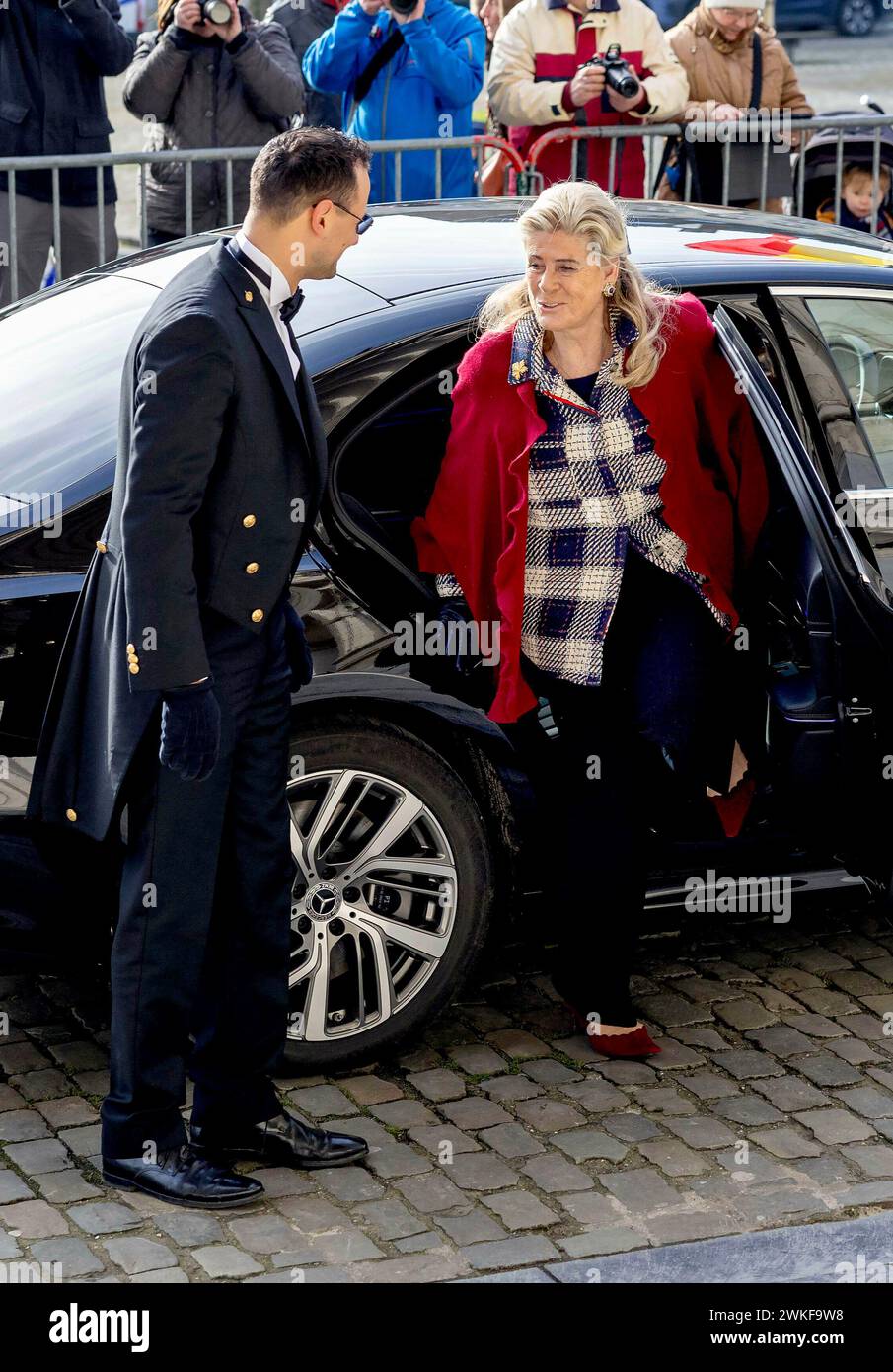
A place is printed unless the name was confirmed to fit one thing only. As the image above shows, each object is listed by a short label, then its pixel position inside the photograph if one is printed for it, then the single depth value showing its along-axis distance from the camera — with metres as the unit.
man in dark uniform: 3.39
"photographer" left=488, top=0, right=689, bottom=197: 8.03
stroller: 8.42
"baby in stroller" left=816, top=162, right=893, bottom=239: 8.56
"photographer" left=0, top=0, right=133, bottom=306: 7.55
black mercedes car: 3.89
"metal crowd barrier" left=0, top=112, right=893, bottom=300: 7.29
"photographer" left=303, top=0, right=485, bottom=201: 7.93
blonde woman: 4.08
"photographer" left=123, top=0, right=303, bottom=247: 7.77
